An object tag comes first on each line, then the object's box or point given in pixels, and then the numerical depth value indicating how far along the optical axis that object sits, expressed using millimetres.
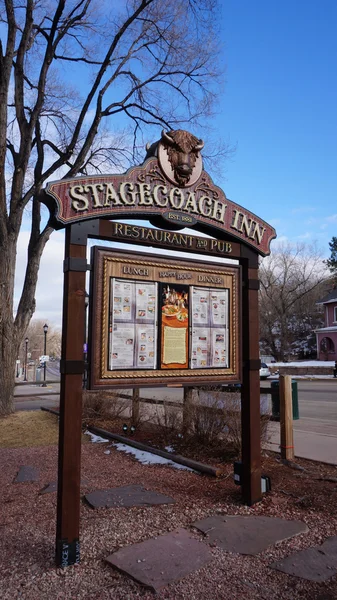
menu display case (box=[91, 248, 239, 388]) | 4008
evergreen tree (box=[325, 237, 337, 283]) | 48906
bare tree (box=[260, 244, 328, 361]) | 53875
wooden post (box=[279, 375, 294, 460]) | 6496
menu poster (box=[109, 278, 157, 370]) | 4062
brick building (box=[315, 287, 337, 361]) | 44781
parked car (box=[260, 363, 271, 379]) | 30503
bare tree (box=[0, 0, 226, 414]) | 11672
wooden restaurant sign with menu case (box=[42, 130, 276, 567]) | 3676
